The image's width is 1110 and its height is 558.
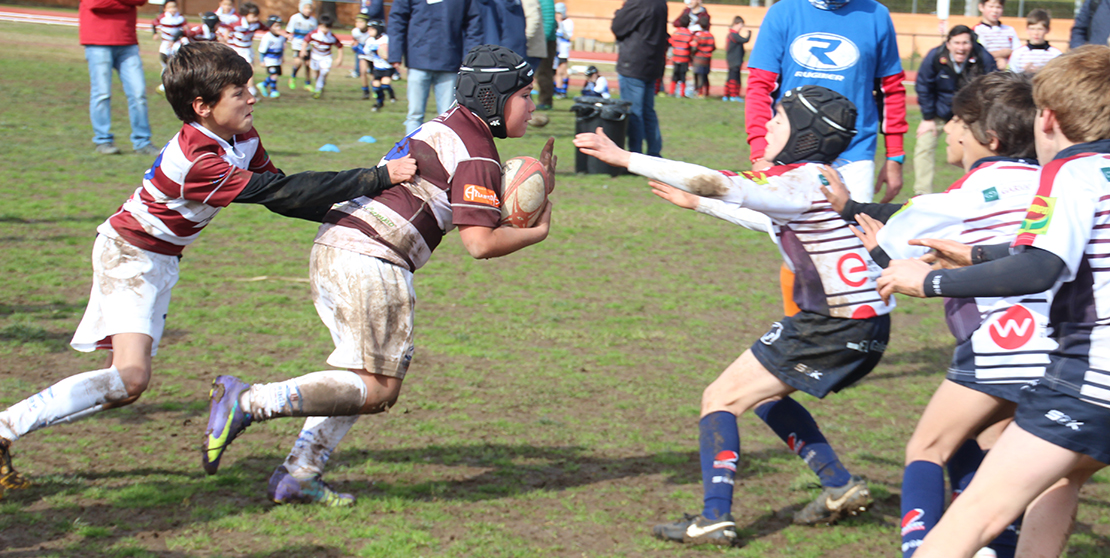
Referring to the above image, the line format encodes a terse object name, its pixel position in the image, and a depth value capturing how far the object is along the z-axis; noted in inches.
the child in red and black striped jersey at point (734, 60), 937.5
